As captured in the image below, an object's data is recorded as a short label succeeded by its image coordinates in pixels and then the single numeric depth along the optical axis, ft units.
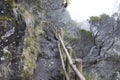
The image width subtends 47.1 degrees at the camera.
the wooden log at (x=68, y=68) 8.25
